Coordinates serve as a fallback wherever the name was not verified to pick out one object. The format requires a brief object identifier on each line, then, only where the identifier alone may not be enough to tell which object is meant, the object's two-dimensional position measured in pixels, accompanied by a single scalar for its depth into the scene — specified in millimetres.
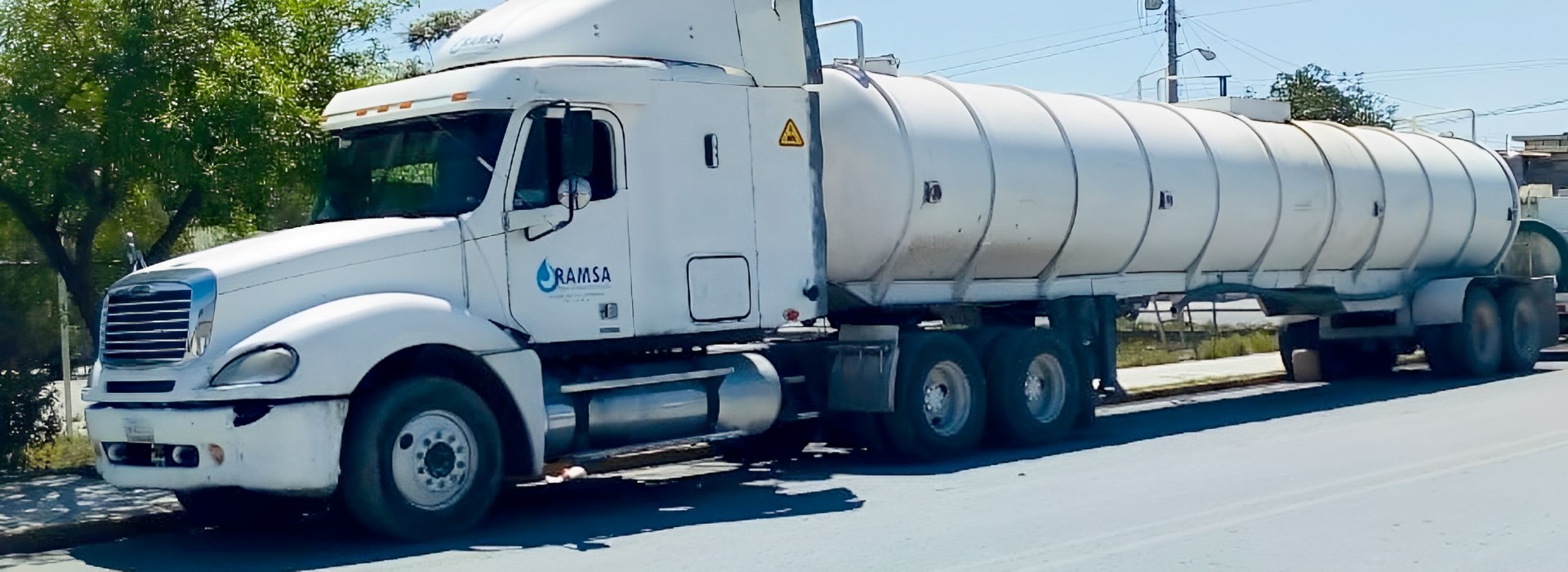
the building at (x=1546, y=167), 30906
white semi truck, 9461
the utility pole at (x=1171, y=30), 38403
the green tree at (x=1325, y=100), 36594
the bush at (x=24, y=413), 12844
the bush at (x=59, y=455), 13211
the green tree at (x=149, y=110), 11352
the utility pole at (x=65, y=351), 13219
